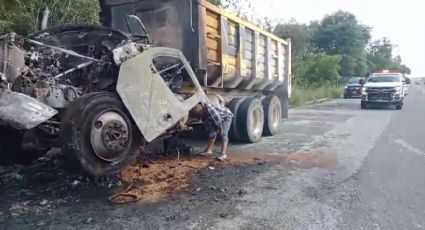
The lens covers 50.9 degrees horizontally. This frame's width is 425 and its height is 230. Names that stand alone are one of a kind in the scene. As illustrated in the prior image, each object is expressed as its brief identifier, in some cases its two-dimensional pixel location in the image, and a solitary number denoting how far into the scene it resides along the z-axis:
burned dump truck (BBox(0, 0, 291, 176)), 4.78
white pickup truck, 20.67
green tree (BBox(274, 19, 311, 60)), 31.53
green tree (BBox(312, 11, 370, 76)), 46.75
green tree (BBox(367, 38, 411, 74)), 66.19
